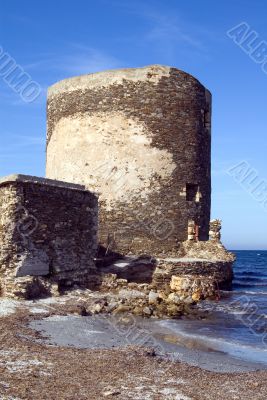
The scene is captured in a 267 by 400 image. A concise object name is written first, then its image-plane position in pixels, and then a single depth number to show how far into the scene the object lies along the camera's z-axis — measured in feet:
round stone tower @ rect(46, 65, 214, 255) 61.05
